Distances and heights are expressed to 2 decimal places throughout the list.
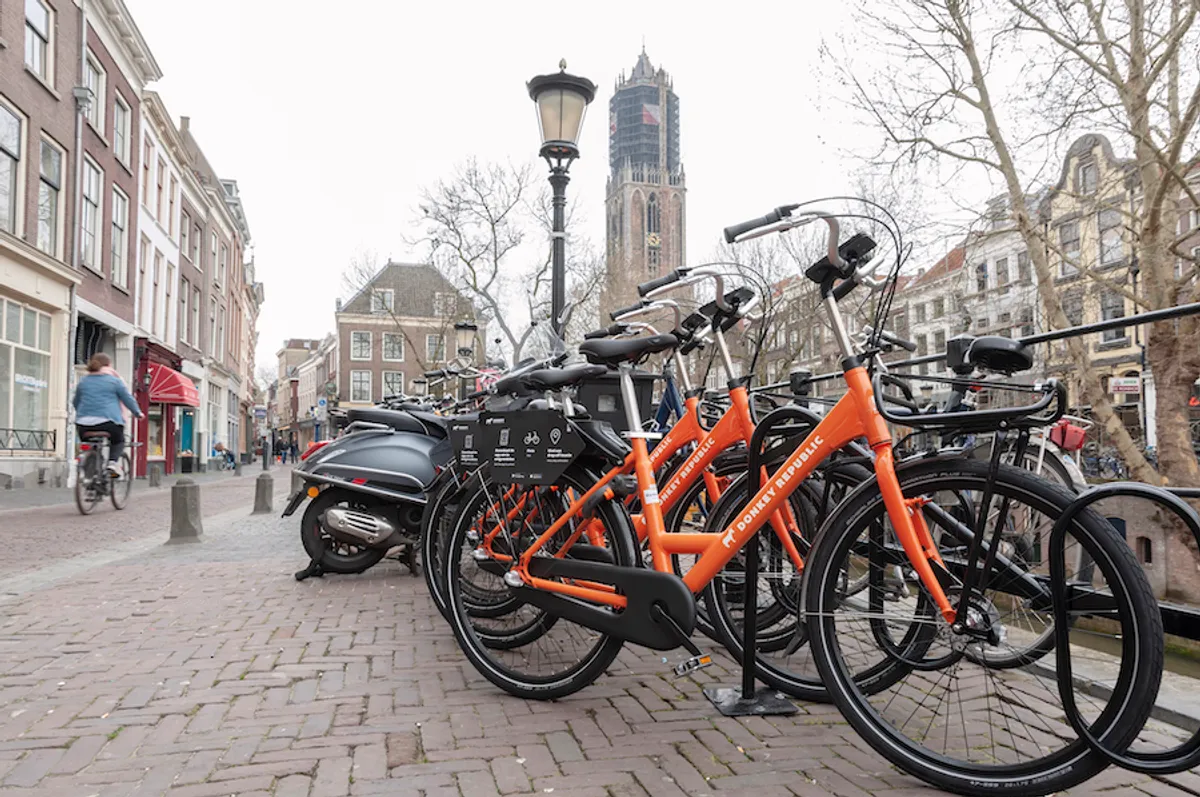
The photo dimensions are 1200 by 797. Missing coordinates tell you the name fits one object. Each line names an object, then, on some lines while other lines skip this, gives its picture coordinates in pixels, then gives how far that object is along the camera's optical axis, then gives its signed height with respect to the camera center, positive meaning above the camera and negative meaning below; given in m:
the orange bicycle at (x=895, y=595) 2.11 -0.47
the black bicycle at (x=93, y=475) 10.29 -0.36
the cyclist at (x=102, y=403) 10.16 +0.53
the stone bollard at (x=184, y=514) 7.86 -0.65
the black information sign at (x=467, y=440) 3.62 +0.01
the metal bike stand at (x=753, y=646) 2.85 -0.74
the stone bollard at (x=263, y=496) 11.36 -0.70
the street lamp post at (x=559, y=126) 8.34 +3.18
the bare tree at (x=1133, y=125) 9.83 +3.84
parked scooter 5.48 -0.31
